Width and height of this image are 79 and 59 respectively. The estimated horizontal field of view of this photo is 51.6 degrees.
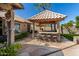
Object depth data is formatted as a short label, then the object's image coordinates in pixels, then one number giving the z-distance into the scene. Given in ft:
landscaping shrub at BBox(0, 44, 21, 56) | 6.56
